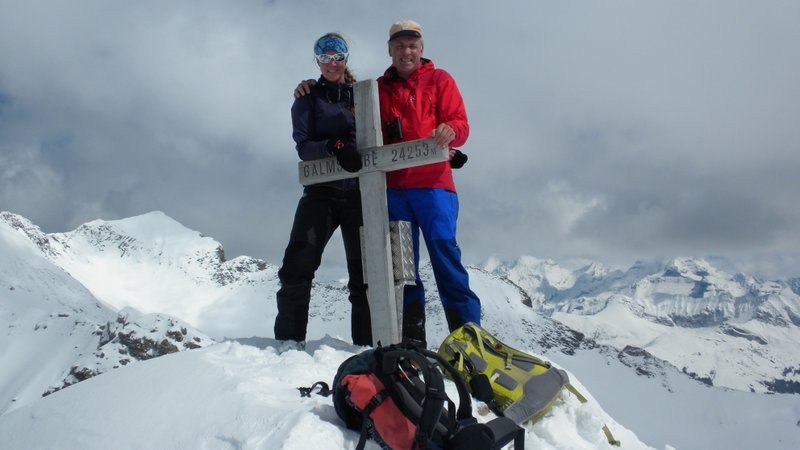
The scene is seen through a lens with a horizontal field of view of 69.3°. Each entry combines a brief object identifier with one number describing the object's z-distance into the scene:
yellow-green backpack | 4.47
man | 5.84
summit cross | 5.77
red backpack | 3.19
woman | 5.96
